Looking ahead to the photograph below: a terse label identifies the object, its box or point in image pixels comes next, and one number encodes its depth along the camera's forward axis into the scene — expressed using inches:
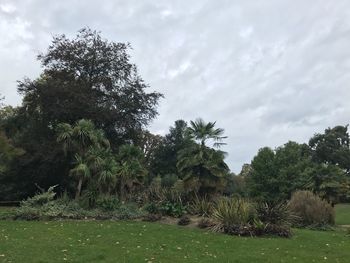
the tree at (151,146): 2940.5
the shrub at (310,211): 1029.2
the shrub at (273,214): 792.9
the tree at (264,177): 2160.4
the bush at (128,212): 913.5
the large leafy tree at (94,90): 1530.5
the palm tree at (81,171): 1100.5
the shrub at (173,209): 926.7
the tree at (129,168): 1252.8
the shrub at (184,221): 848.3
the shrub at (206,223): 799.7
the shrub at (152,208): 958.1
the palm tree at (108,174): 1101.1
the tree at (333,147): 3567.9
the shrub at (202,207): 915.1
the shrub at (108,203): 974.5
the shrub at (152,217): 887.4
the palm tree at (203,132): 1097.4
